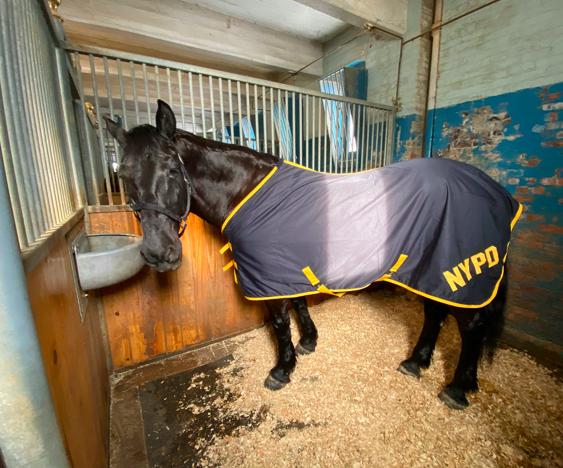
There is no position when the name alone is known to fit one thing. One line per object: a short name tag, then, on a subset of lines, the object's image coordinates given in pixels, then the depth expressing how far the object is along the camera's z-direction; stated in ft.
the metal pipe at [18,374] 1.54
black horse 4.00
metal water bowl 3.83
